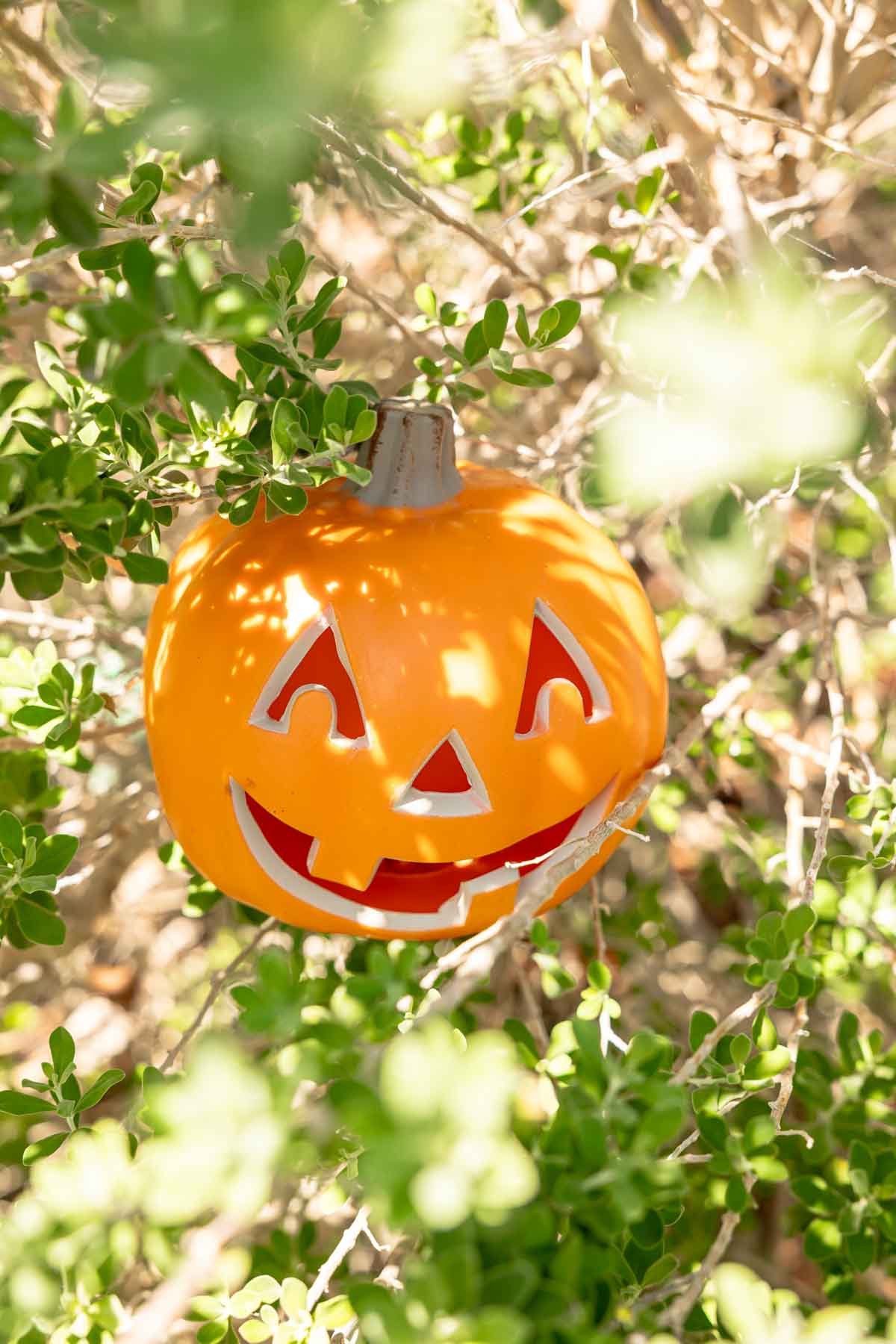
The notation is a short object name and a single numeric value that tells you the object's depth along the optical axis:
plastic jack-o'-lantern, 0.87
